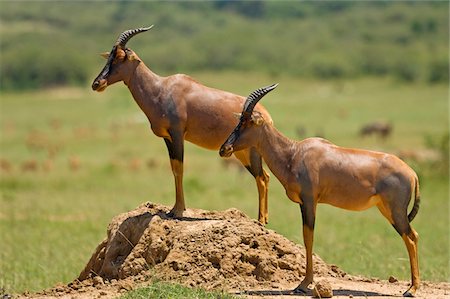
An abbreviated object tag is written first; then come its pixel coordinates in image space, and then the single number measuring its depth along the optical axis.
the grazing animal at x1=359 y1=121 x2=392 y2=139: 84.81
